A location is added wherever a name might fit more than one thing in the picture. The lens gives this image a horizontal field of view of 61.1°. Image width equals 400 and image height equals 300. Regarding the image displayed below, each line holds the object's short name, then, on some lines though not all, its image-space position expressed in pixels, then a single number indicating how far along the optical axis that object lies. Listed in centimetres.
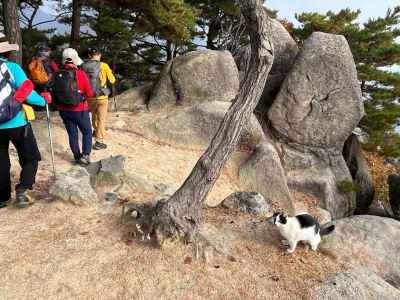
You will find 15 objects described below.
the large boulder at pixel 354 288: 412
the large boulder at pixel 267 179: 1025
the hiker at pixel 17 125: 459
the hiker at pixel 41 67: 866
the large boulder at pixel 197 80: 1202
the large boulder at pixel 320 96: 1214
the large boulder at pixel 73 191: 550
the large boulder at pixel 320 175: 1203
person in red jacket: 637
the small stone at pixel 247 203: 613
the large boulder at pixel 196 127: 1109
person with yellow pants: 793
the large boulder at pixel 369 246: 505
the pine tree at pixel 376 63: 1498
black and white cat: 474
